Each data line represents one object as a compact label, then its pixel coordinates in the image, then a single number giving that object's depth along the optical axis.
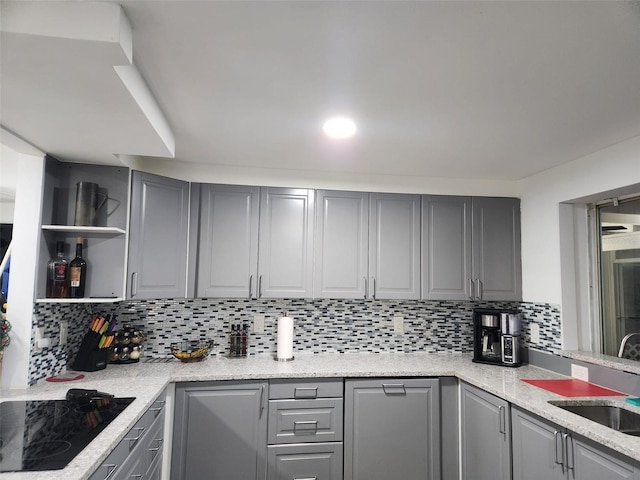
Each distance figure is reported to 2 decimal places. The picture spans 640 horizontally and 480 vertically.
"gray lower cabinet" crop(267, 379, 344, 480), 2.48
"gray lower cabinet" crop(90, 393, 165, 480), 1.47
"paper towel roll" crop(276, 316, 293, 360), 2.88
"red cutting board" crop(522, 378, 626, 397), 2.16
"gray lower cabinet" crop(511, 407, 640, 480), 1.58
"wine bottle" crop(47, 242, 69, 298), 2.22
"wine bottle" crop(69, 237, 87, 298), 2.28
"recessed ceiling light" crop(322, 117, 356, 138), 2.04
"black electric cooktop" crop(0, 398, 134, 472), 1.30
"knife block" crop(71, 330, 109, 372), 2.44
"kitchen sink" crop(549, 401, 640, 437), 1.95
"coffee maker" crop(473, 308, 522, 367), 2.81
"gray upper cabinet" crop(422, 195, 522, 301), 3.08
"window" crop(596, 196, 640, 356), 2.43
